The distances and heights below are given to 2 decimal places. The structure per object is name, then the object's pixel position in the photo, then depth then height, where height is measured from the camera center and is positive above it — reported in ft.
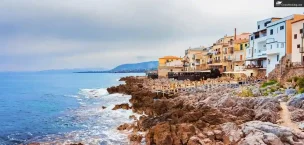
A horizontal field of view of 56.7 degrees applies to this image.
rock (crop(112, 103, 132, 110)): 100.34 -13.38
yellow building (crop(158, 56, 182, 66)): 308.32 +9.99
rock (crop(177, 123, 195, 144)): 50.09 -11.49
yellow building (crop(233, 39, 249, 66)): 177.99 +11.00
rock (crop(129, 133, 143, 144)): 56.73 -13.99
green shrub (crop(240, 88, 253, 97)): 86.12 -7.55
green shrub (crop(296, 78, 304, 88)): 78.50 -3.99
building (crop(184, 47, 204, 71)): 260.58 +9.09
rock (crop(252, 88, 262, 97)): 84.75 -7.31
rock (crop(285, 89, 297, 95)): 76.70 -6.40
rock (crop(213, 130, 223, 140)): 48.95 -11.46
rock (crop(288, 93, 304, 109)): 63.28 -7.53
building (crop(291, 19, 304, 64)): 102.94 +10.29
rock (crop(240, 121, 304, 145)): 42.88 -10.40
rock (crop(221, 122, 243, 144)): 46.90 -11.09
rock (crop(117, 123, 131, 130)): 68.81 -14.10
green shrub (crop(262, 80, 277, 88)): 102.81 -5.34
